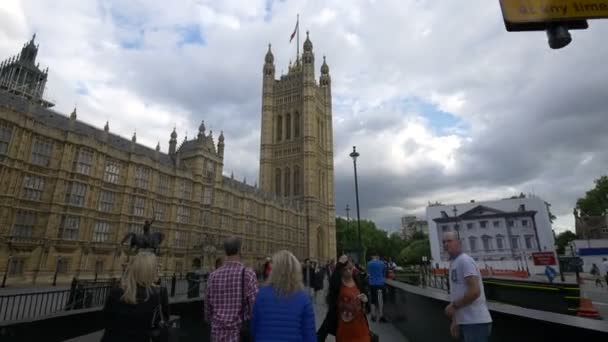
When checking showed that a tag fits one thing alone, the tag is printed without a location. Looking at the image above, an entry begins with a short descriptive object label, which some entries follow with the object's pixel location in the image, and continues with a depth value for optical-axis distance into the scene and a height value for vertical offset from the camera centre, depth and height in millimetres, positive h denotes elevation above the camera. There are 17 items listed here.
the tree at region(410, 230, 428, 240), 103688 +6833
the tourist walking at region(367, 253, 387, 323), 10320 -647
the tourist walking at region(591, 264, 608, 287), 38878 -1720
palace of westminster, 23141 +5975
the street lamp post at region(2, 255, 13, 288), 21469 -227
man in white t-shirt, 3846 -553
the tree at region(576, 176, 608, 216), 60219 +10666
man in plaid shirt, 3619 -435
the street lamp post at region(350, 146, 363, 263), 21469 +6686
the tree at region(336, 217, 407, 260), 94625 +6203
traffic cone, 8429 -1388
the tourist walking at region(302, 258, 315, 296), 17219 -744
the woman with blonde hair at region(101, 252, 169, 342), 3152 -454
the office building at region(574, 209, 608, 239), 61969 +5887
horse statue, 8812 +510
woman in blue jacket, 3004 -467
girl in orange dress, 4070 -769
